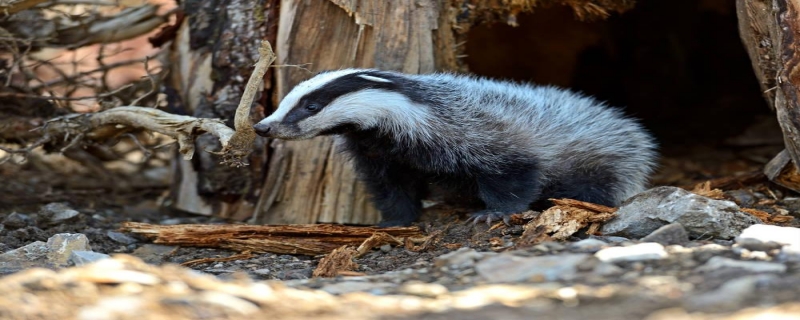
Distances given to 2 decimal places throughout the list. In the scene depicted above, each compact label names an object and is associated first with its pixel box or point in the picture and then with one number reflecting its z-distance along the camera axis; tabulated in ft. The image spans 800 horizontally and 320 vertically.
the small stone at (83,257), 27.66
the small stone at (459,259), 24.40
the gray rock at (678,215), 28.84
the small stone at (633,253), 22.84
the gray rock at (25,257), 28.68
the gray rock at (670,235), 25.40
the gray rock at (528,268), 22.03
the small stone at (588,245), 24.21
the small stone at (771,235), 23.73
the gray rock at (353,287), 22.35
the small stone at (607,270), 21.71
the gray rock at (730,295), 18.79
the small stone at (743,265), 21.26
